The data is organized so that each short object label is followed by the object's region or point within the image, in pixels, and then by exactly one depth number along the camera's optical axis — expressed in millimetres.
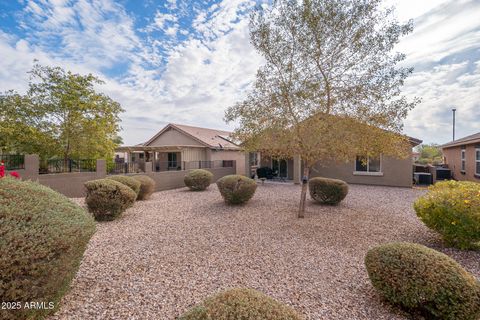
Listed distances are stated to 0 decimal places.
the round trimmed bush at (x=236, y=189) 8711
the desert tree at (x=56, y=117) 10978
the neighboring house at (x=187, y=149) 19141
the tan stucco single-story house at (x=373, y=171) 13781
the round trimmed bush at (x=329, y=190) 8609
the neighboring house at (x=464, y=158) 12654
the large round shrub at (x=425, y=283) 2555
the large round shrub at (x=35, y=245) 2145
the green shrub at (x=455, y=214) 4547
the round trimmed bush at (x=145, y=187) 10195
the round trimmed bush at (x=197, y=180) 12775
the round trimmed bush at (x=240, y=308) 1759
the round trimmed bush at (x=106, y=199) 6895
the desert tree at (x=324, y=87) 6121
